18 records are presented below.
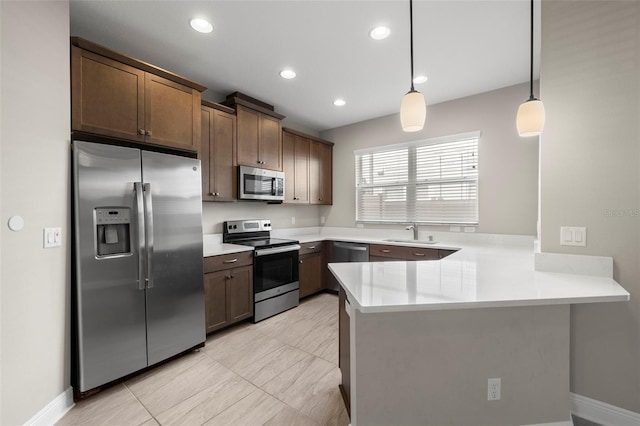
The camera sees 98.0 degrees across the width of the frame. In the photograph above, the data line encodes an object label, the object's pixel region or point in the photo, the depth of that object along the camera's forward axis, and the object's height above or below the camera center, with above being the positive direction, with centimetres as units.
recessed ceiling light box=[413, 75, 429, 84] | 300 +143
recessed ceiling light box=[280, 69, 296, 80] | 289 +144
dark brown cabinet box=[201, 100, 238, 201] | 299 +64
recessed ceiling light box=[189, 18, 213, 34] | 210 +143
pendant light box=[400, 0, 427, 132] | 156 +56
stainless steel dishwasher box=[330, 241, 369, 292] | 383 -61
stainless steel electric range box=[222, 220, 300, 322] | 317 -69
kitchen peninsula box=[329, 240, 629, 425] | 147 -81
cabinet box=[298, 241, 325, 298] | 384 -84
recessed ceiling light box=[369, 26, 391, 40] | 221 +143
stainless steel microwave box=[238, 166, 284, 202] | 332 +33
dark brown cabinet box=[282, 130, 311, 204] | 403 +64
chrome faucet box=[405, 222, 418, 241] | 392 -29
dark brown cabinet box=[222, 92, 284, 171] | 332 +98
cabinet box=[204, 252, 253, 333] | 274 -83
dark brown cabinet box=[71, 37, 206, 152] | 194 +88
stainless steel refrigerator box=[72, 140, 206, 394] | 187 -38
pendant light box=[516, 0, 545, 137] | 153 +51
